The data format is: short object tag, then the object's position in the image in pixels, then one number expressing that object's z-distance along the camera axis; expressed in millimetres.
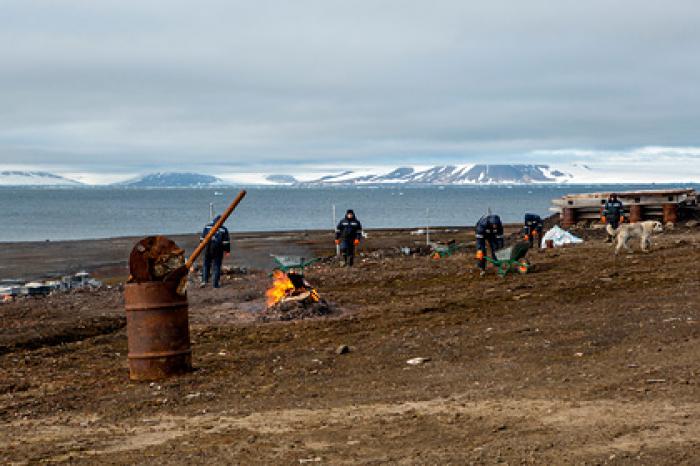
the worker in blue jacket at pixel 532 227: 30547
